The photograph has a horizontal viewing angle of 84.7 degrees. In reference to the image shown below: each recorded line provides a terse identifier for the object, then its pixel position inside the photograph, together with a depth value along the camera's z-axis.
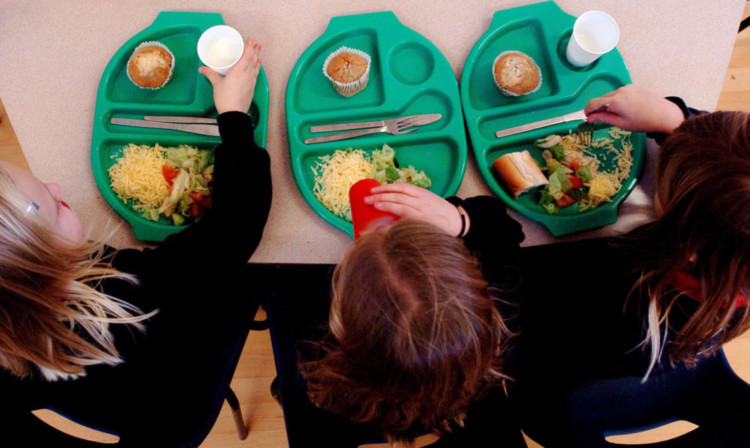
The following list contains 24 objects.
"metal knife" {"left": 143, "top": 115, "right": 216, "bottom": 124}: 1.15
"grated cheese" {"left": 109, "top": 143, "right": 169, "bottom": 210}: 1.09
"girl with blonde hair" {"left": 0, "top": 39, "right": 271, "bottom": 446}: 0.79
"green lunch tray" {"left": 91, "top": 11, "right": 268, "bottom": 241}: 1.10
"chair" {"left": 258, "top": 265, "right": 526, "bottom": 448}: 0.98
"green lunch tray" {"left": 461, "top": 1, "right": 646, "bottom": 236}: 1.11
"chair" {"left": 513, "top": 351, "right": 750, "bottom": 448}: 0.97
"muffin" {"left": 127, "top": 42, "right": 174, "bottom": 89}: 1.14
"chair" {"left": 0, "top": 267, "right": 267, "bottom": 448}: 0.90
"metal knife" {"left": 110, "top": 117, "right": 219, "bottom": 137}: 1.13
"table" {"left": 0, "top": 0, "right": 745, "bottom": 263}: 1.12
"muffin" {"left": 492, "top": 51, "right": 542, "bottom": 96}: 1.15
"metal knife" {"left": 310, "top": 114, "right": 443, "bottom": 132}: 1.15
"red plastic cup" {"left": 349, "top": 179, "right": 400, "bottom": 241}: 0.95
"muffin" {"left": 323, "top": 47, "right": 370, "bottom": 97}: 1.14
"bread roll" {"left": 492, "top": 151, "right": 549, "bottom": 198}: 1.08
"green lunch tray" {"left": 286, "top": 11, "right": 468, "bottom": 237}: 1.15
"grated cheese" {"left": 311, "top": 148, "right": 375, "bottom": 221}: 1.10
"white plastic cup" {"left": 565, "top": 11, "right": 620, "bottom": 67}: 1.13
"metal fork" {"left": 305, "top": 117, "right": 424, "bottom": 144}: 1.15
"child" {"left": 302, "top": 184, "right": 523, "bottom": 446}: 0.72
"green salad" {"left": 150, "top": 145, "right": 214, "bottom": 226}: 1.09
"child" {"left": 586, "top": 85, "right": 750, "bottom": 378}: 0.77
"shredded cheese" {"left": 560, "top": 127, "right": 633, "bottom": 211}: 1.10
